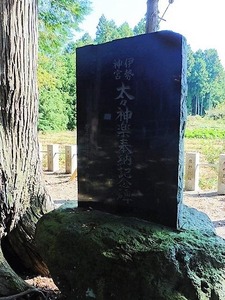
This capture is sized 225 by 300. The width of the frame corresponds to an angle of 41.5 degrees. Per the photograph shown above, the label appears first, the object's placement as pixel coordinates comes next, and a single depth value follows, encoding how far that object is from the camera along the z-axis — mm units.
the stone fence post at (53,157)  9023
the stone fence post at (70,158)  8555
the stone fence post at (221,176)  6334
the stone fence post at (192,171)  6754
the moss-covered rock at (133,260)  1597
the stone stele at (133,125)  1850
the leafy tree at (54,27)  8094
